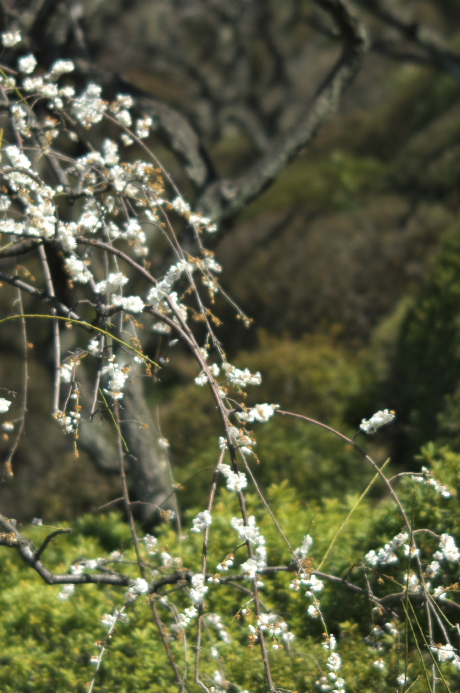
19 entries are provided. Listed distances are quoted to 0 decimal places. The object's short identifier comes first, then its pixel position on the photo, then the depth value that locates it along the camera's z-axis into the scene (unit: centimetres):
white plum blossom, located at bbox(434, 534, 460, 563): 517
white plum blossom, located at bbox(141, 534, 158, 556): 590
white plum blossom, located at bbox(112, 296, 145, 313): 526
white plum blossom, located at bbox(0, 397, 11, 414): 502
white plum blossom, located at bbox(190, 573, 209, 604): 473
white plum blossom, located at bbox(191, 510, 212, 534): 482
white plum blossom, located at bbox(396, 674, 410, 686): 527
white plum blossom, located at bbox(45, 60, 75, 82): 653
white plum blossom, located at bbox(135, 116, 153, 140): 641
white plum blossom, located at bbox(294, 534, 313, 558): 524
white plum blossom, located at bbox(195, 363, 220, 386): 527
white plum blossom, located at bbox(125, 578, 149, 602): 516
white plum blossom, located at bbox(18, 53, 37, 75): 643
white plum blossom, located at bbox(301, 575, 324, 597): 487
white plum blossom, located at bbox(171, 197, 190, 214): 651
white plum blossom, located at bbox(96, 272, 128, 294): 536
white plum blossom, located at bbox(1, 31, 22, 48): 659
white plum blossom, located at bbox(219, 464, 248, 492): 484
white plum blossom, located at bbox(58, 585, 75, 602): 606
